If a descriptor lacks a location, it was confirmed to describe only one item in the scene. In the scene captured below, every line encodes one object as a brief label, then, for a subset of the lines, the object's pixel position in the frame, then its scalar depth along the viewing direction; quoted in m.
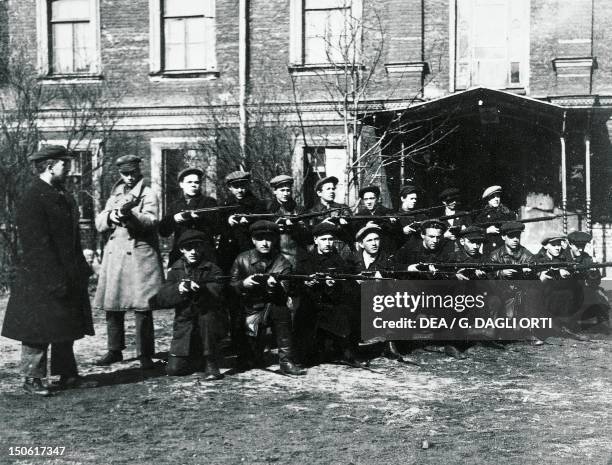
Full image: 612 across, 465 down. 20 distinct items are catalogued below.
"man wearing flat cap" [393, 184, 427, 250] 7.47
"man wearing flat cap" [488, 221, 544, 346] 7.48
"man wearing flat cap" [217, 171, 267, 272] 6.99
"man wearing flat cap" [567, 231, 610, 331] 8.36
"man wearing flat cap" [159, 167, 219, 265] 6.70
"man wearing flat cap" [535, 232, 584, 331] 7.64
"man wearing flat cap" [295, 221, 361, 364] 6.87
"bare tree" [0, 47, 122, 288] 12.48
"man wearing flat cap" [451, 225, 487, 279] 7.43
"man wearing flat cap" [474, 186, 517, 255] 8.28
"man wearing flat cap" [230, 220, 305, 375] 6.60
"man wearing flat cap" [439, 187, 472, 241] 7.52
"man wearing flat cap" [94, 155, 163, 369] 6.73
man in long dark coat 5.70
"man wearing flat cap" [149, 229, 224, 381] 6.48
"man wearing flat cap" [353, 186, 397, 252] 7.45
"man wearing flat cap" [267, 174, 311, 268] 7.11
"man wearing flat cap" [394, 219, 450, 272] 7.17
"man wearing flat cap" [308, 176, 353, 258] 7.33
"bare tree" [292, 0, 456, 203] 12.64
